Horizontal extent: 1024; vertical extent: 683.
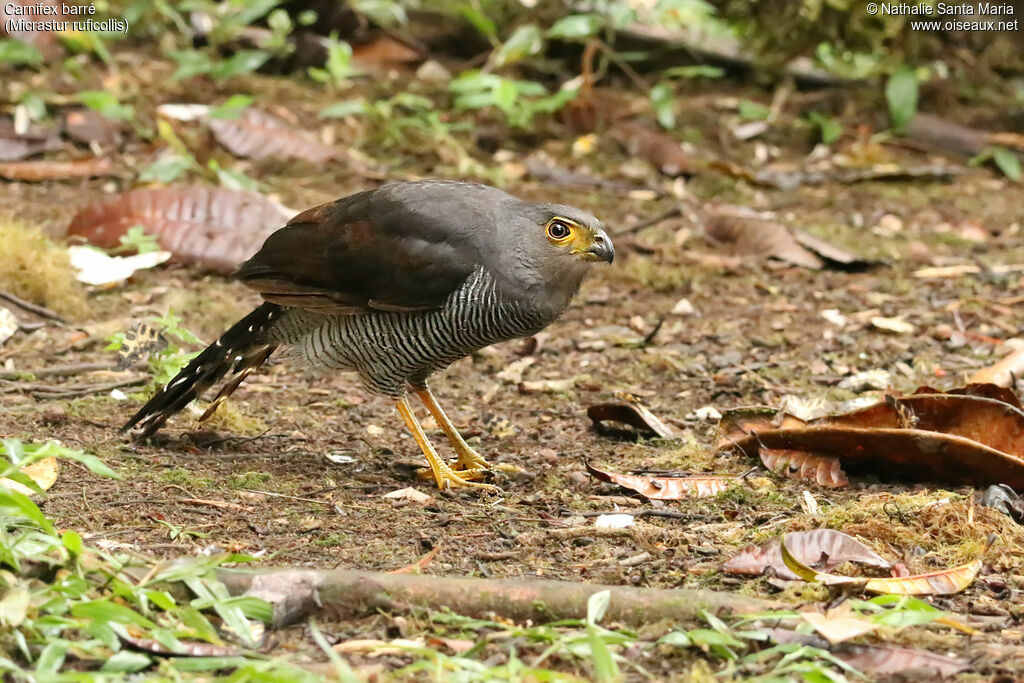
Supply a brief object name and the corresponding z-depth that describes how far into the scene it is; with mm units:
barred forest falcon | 9836
